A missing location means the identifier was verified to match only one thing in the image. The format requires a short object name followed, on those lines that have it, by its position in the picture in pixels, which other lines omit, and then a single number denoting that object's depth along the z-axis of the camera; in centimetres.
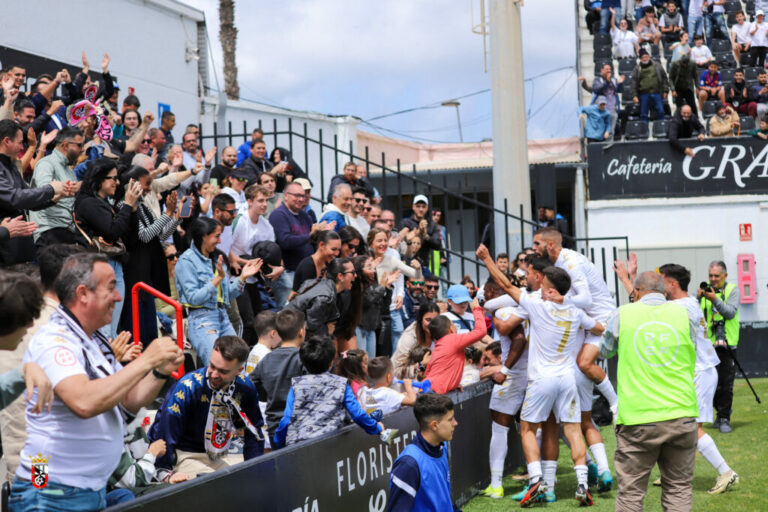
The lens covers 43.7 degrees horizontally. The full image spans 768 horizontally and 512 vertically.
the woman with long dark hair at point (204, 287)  807
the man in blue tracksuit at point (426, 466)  548
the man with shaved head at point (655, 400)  673
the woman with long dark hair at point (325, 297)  838
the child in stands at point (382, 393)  766
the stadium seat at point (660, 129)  2216
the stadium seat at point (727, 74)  2364
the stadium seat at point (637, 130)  2212
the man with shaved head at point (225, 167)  1230
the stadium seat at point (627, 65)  2345
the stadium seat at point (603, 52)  2434
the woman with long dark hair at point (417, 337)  1005
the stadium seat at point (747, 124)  2209
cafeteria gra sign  2183
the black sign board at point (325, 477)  469
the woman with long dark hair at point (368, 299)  933
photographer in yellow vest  1222
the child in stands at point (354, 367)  744
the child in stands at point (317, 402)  636
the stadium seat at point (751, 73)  2328
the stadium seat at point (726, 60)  2417
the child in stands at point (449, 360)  907
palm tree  3080
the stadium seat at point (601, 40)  2453
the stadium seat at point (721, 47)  2436
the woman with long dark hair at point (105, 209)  788
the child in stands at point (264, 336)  750
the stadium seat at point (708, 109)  2262
